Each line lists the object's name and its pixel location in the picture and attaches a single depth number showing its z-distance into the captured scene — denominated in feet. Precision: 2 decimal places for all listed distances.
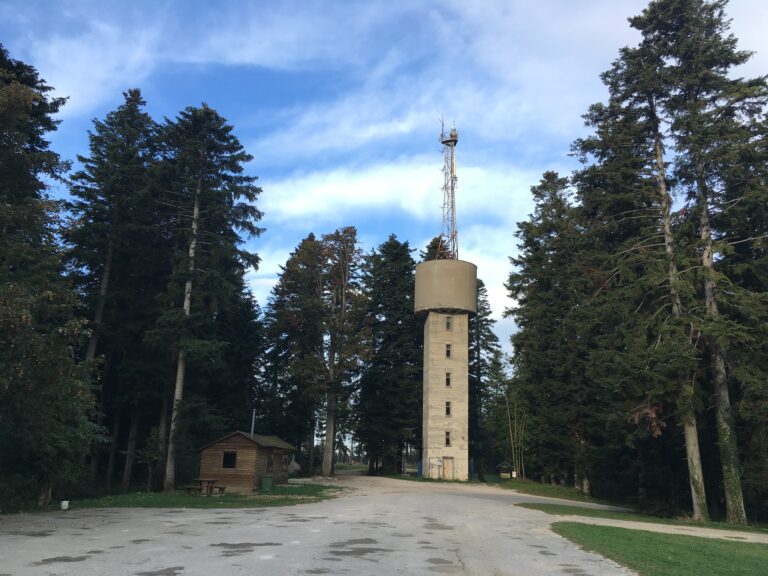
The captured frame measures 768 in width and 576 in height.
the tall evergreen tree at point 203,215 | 105.50
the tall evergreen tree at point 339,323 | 152.35
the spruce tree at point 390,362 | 162.71
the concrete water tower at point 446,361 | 146.61
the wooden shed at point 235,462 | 97.45
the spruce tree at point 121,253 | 111.86
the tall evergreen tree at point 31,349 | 48.06
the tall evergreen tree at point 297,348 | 150.51
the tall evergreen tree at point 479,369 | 174.81
